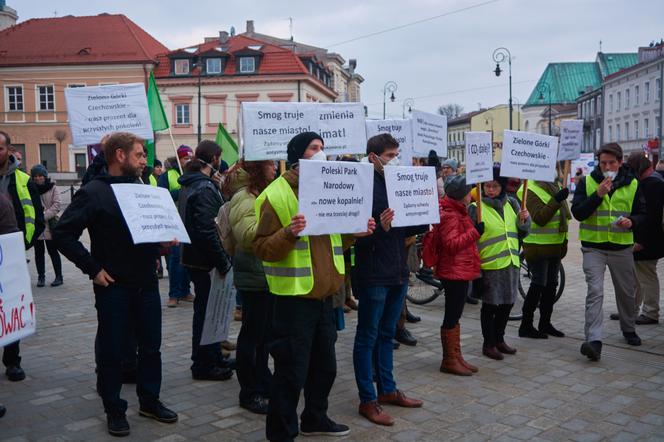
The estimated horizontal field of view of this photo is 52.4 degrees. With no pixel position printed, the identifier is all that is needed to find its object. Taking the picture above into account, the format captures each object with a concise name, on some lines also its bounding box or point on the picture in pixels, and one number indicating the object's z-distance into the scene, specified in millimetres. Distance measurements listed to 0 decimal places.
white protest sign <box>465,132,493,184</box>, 6332
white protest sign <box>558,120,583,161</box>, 7691
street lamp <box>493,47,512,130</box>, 30780
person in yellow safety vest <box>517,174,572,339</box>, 7289
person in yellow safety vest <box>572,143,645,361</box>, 6789
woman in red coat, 6145
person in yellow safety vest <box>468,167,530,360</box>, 6707
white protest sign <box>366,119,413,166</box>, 8250
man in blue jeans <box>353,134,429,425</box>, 5066
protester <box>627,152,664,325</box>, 8297
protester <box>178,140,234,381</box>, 5797
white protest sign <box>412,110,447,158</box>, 8117
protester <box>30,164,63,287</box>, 10586
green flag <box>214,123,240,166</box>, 10227
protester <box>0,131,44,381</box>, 6094
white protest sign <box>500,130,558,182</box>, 6703
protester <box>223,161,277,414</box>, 5238
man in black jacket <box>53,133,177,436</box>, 4637
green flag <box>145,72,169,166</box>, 8847
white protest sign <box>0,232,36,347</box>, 4402
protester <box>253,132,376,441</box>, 4230
